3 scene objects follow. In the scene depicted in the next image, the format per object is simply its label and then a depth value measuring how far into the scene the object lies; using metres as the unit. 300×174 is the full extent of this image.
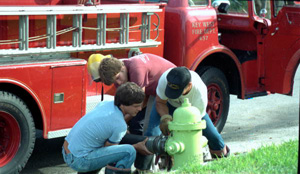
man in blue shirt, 9.72
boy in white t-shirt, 10.15
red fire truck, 11.74
